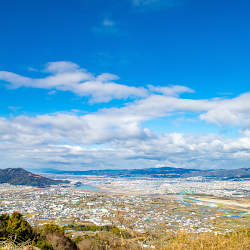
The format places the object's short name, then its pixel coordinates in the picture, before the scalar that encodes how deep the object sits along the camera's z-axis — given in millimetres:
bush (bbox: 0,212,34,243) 19681
